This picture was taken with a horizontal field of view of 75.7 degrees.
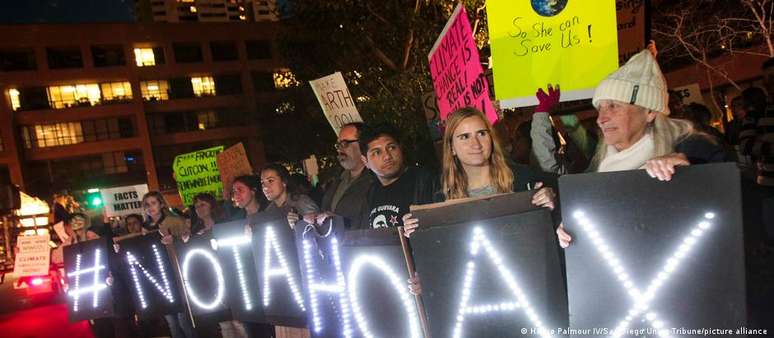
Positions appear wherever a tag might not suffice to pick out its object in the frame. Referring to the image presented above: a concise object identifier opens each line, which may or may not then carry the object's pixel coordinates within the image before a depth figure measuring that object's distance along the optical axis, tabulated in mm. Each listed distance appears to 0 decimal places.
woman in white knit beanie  2287
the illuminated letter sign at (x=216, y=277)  4531
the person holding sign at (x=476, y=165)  2859
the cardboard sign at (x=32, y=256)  10422
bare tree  14664
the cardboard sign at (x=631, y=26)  3426
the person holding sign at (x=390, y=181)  3293
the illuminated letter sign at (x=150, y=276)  5125
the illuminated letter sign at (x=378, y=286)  2830
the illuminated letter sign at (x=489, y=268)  2383
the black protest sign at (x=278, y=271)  3828
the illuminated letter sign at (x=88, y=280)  5418
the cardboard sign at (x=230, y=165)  7082
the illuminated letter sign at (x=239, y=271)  4191
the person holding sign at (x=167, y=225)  5332
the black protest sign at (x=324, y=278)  3248
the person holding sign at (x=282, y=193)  4141
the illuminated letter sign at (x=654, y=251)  1982
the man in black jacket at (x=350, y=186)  3586
